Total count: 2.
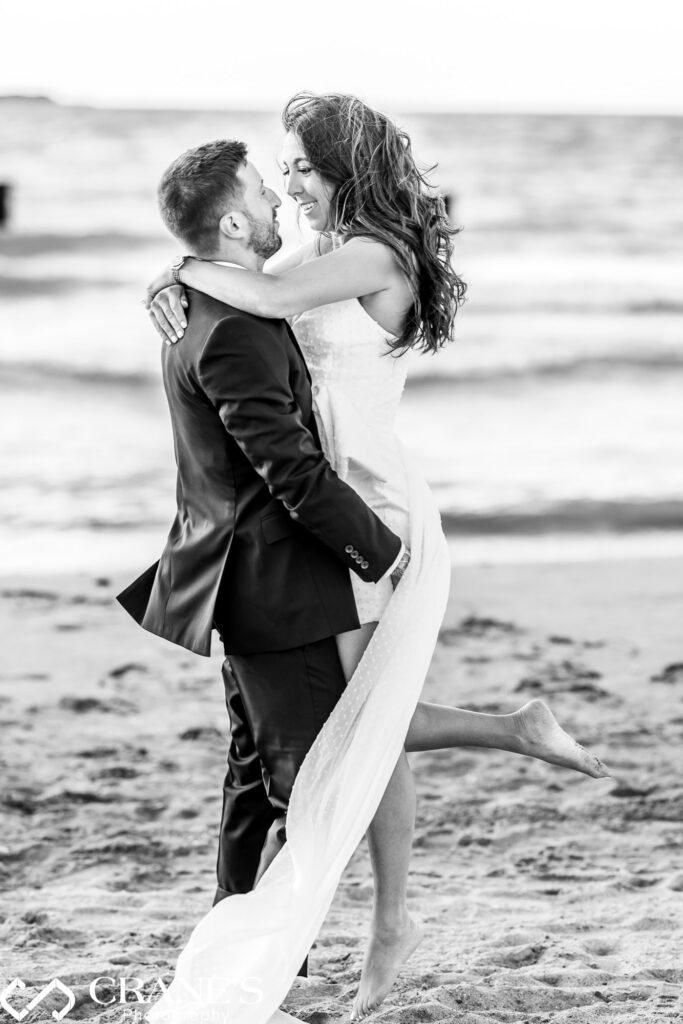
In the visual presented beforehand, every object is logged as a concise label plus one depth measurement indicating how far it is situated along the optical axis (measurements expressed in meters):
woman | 5.37
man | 5.00
